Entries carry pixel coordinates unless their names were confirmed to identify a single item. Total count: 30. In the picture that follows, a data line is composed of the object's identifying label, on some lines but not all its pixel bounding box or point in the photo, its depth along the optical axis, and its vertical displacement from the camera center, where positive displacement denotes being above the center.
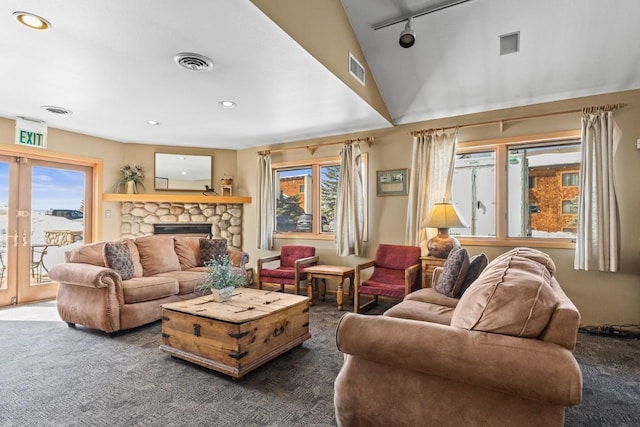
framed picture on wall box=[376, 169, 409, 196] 4.58 +0.47
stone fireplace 5.45 -0.04
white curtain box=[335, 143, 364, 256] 4.76 +0.16
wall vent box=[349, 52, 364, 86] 3.34 +1.50
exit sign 4.25 +1.04
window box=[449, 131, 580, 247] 3.78 +0.34
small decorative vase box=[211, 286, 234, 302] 2.91 -0.68
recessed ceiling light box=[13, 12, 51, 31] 2.12 +1.25
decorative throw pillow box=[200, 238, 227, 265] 4.86 -0.50
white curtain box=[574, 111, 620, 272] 3.34 +0.21
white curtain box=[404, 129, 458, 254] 4.16 +0.50
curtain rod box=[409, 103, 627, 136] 3.41 +1.12
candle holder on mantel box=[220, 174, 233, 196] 5.92 +0.51
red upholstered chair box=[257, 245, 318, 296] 4.55 -0.74
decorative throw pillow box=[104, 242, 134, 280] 3.57 -0.48
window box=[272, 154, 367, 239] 5.30 +0.31
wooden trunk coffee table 2.37 -0.88
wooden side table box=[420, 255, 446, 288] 3.86 -0.57
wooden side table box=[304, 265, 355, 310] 4.23 -0.75
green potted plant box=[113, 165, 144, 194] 5.39 +0.55
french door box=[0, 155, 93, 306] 4.37 -0.09
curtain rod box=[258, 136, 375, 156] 4.76 +1.08
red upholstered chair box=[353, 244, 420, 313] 3.75 -0.71
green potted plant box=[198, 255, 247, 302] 2.91 -0.59
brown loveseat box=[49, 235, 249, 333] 3.24 -0.75
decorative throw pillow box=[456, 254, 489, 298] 2.82 -0.45
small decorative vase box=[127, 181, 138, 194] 5.37 +0.43
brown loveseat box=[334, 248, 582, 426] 1.27 -0.59
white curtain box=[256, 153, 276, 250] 5.60 +0.21
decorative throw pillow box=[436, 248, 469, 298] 2.84 -0.47
